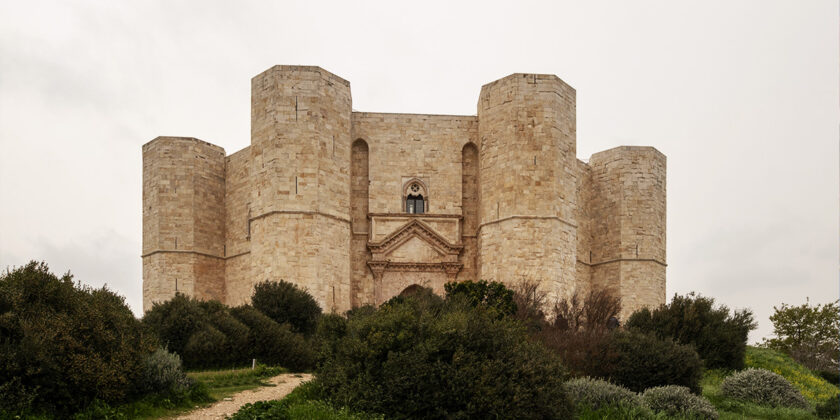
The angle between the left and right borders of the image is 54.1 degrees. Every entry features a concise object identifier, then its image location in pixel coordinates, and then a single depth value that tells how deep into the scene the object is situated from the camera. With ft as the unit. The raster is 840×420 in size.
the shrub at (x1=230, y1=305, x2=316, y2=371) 56.39
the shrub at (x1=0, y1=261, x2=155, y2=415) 32.48
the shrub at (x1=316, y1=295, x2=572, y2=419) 33.37
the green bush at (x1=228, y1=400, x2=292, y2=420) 33.30
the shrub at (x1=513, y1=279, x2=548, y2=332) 62.95
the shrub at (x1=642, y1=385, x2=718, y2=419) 40.37
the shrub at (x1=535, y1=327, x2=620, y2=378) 47.70
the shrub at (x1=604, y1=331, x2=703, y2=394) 48.32
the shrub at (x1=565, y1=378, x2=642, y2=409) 39.27
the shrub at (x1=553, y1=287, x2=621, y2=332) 68.90
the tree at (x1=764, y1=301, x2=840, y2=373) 104.78
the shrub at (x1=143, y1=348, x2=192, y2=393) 37.45
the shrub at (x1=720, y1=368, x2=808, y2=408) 49.55
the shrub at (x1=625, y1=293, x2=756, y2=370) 62.13
